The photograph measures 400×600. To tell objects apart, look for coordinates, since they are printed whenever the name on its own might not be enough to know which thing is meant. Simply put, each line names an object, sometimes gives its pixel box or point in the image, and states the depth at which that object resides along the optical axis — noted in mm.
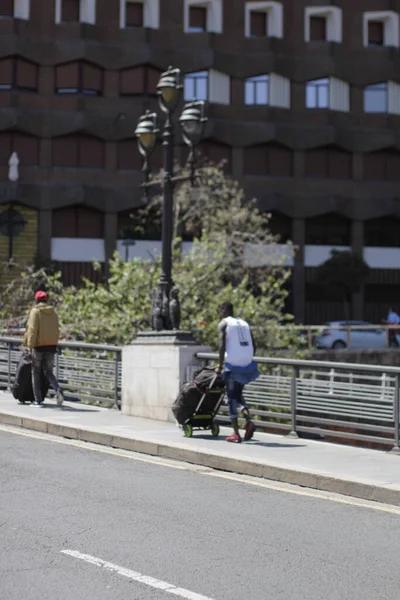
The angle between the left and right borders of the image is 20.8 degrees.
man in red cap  16797
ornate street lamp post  16734
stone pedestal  15734
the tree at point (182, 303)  26219
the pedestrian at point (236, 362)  13336
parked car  41938
